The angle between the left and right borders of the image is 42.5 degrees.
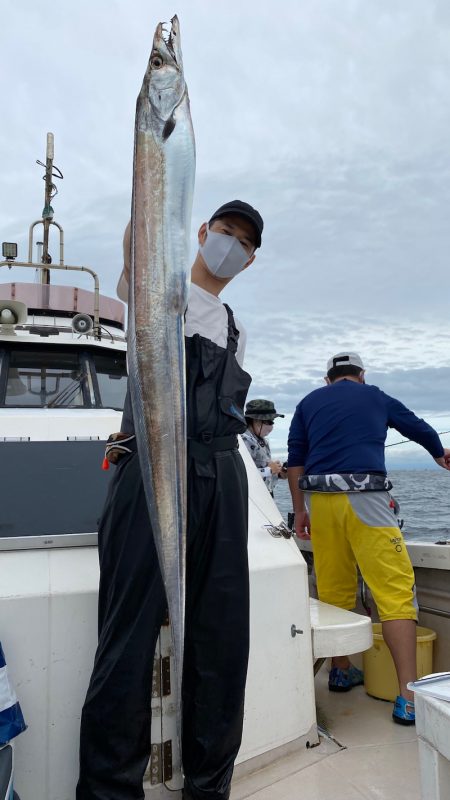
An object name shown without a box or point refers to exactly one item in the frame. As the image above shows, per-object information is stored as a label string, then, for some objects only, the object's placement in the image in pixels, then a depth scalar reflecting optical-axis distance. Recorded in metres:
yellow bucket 3.76
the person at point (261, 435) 6.67
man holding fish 1.70
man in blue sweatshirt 3.44
